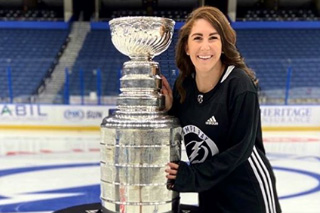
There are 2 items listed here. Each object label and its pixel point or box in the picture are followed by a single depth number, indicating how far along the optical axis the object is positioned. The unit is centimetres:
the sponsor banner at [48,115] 564
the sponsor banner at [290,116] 565
